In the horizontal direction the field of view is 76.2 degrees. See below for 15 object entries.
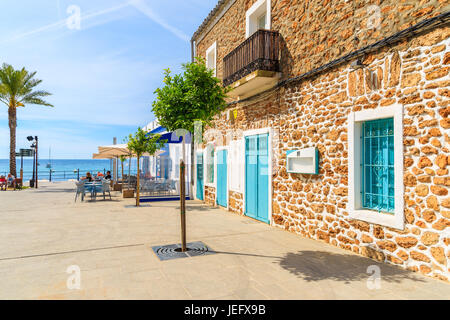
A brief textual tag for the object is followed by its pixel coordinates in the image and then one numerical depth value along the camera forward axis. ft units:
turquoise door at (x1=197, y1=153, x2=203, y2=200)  40.34
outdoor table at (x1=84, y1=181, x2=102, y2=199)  37.50
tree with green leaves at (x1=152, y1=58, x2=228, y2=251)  16.52
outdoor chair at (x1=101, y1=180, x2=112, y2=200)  37.29
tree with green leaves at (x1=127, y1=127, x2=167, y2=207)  33.76
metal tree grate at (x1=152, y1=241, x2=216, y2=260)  15.51
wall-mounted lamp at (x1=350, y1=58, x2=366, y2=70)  15.70
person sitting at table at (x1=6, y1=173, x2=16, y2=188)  57.67
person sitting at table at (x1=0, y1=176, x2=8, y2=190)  56.65
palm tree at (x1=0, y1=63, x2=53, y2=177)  61.82
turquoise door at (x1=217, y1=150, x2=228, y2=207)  33.18
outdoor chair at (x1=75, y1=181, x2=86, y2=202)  36.60
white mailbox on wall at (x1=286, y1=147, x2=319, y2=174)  18.95
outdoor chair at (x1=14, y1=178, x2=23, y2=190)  57.64
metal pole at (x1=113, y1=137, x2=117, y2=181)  61.46
